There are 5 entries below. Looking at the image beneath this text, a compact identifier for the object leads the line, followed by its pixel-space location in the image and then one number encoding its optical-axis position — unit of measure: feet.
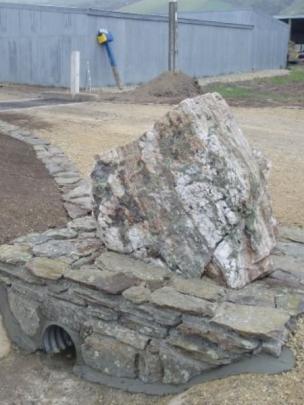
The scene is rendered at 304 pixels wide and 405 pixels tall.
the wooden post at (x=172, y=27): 61.67
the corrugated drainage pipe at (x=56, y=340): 14.48
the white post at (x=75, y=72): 56.44
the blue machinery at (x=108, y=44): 66.18
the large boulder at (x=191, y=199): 13.08
